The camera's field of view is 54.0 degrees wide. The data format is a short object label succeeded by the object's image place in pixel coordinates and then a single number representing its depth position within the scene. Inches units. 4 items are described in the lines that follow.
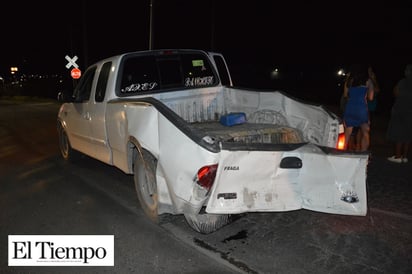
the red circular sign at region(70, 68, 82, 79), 852.6
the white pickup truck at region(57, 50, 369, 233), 147.4
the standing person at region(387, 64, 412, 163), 282.4
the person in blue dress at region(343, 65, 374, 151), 273.4
